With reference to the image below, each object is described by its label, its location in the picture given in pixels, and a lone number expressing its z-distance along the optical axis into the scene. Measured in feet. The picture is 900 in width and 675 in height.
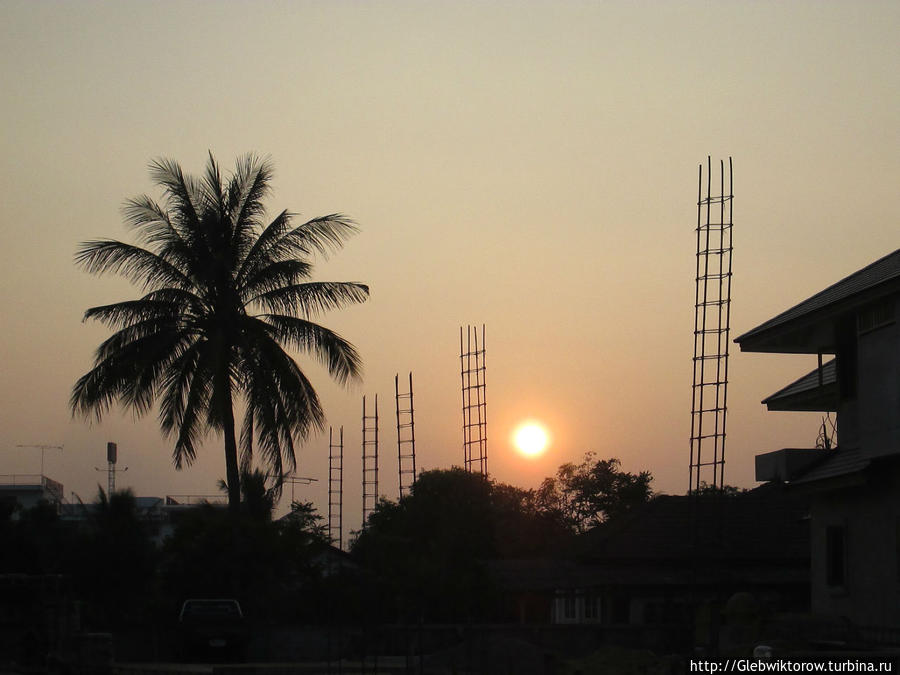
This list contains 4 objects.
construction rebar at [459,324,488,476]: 137.90
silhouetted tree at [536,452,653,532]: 265.34
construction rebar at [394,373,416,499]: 147.54
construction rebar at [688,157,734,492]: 92.89
